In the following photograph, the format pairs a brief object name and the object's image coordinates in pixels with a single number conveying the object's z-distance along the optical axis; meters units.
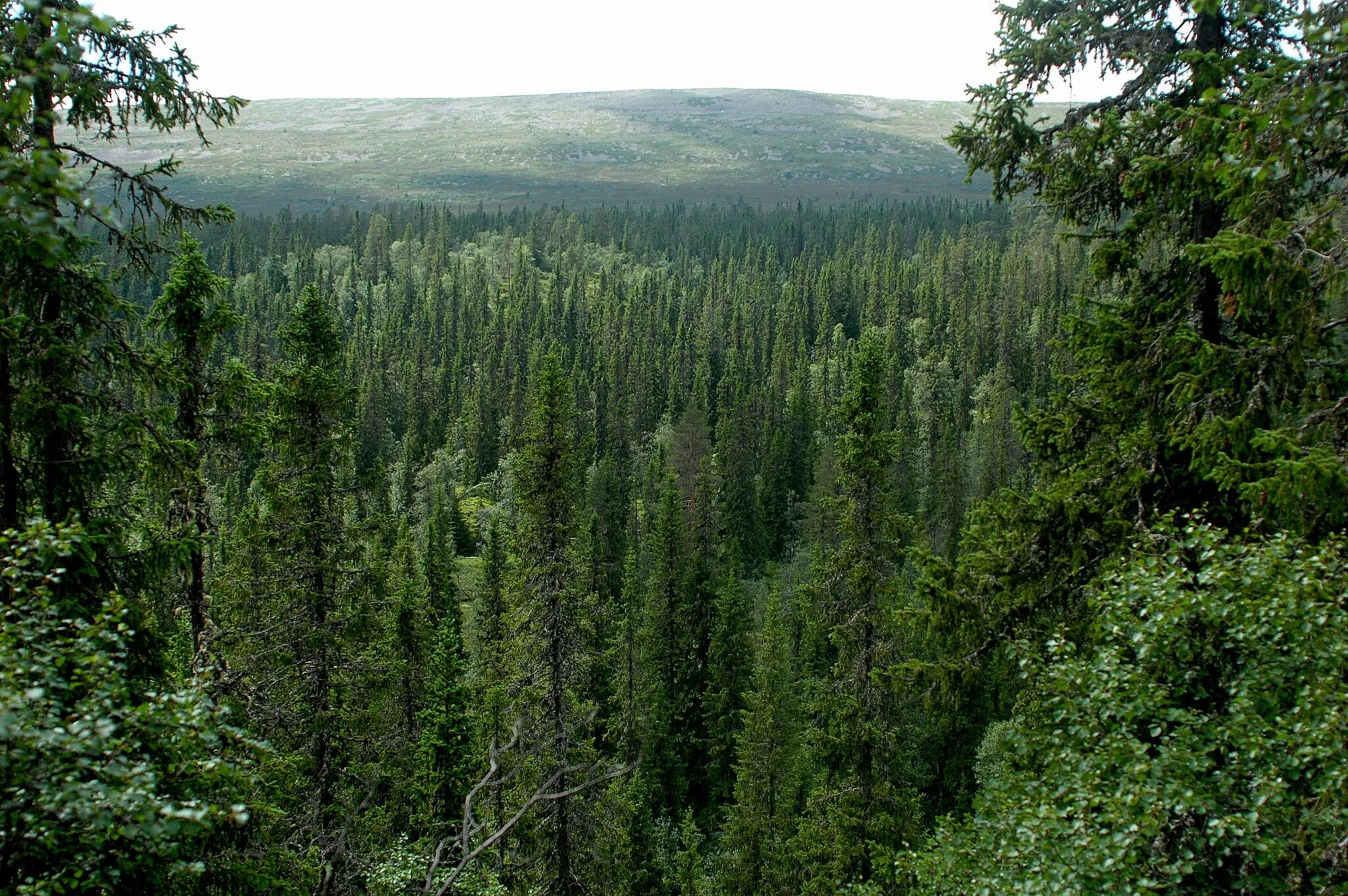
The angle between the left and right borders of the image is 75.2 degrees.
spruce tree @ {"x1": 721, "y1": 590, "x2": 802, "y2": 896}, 27.14
